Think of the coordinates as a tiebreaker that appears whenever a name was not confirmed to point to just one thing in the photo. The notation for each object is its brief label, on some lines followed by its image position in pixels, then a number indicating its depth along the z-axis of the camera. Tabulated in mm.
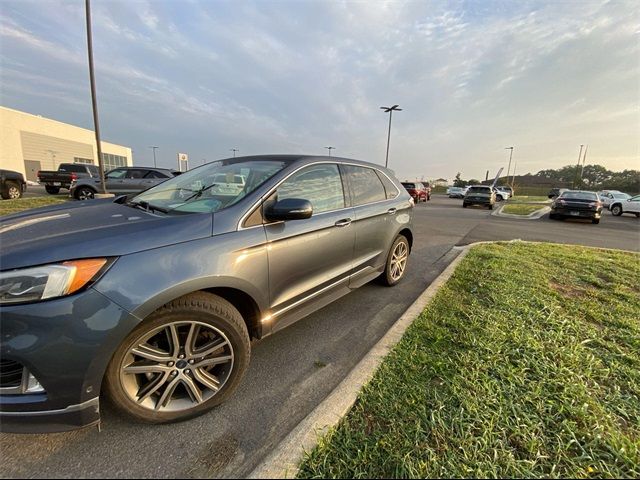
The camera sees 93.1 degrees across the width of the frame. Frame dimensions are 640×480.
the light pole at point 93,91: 11075
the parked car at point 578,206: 12820
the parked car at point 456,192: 39750
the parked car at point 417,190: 24295
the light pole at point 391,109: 29362
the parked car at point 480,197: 20406
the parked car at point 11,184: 12496
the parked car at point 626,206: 17355
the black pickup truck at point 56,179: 15312
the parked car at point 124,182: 12906
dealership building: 33906
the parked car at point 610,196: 24156
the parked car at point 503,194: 33659
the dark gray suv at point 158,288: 1430
